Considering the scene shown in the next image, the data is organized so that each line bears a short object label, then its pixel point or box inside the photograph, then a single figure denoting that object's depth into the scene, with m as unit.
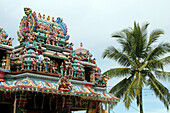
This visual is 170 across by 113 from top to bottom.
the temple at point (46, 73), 18.30
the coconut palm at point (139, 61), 22.50
